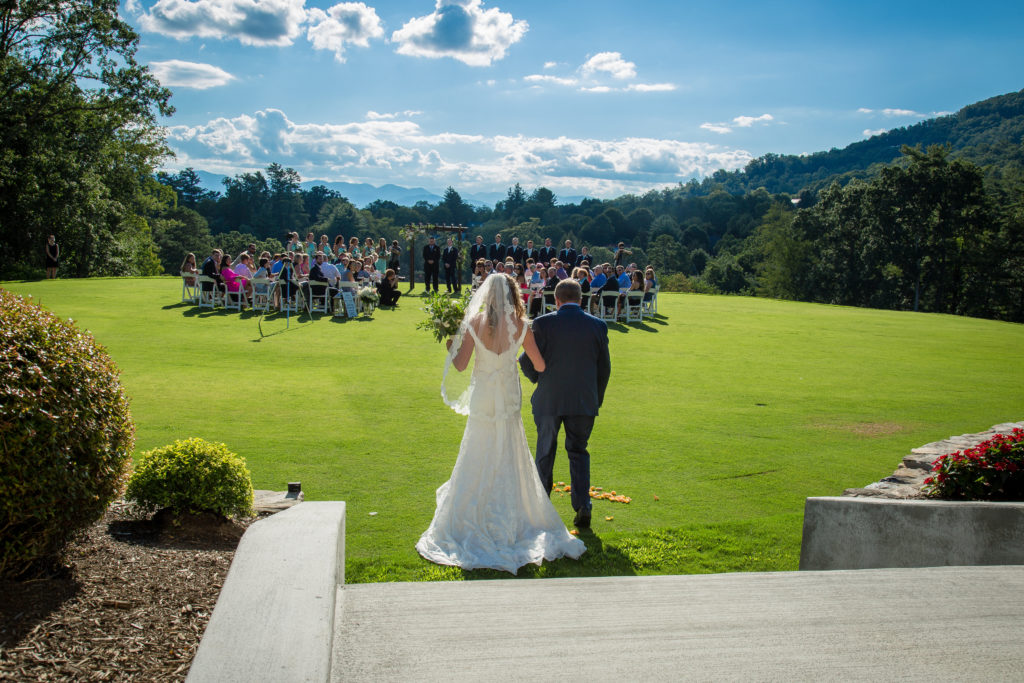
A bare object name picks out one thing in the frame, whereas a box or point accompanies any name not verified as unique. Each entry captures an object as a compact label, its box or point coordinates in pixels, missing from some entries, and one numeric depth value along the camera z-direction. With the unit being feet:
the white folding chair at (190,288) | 67.20
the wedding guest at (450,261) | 84.00
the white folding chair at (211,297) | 64.69
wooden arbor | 85.25
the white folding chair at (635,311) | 70.85
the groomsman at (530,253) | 79.41
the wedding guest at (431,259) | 82.58
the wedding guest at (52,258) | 82.28
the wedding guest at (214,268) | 63.31
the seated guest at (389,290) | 71.92
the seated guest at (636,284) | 70.79
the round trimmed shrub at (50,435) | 10.38
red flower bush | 17.80
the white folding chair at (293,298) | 64.90
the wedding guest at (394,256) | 79.81
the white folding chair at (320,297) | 65.01
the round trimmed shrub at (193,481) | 14.92
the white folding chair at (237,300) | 63.62
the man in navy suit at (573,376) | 18.95
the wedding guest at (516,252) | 84.02
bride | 16.94
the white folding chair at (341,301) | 64.03
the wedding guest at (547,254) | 85.87
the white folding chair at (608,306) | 69.36
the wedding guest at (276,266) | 66.23
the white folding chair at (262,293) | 62.75
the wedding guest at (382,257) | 82.25
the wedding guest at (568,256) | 83.56
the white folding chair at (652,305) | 77.00
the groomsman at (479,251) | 83.69
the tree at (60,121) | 103.81
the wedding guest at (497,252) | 85.14
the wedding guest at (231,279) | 64.03
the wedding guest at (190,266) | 65.98
